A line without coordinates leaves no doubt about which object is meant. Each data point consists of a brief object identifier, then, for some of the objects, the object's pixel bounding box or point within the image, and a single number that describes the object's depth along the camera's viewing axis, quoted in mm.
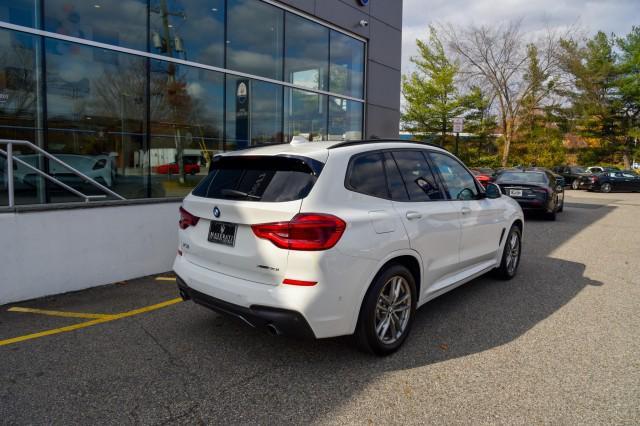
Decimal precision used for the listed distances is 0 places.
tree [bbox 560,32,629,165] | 41969
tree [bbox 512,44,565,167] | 42750
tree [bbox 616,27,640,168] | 40594
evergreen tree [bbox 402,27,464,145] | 37031
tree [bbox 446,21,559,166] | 41906
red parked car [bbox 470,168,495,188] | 16983
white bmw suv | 3148
